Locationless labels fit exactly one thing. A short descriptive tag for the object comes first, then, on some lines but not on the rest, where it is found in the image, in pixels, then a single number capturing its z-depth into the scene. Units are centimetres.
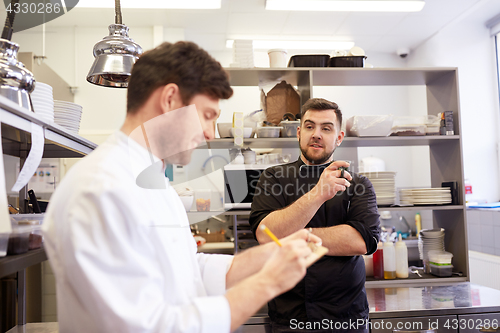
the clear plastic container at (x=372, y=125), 248
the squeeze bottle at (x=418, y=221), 438
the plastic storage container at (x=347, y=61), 256
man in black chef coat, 164
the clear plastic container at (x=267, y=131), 241
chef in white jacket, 66
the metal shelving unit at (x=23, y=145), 93
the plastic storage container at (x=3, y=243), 91
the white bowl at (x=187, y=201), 227
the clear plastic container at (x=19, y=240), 96
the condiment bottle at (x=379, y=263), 247
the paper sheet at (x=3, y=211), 91
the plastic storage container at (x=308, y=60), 254
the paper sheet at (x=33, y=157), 109
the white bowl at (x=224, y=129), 242
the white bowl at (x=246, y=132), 241
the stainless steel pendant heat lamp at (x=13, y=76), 109
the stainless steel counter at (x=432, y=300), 199
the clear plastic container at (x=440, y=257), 251
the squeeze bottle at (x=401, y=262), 247
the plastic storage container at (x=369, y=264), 248
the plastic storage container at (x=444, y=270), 249
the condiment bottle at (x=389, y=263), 245
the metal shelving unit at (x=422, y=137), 249
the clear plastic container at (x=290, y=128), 243
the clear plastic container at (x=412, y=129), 257
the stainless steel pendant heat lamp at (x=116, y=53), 157
